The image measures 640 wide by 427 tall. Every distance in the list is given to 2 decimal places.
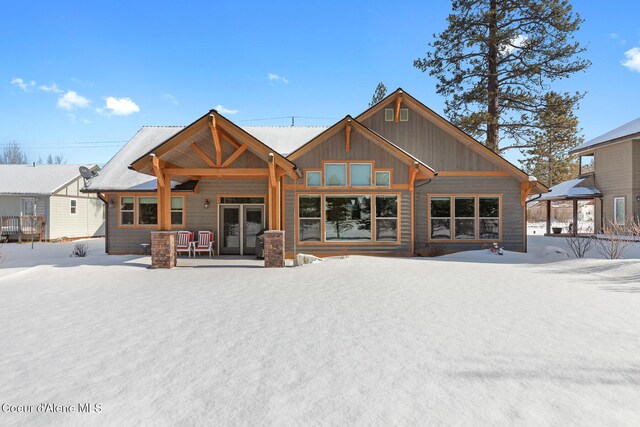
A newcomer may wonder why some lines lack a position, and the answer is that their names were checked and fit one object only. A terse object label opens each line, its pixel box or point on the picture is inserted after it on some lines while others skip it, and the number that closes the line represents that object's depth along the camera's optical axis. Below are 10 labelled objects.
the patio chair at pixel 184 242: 12.44
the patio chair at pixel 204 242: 12.59
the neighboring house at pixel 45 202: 20.70
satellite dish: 15.38
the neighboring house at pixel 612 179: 17.50
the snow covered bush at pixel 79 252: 13.11
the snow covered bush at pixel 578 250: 11.61
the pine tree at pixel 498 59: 19.31
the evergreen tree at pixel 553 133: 19.55
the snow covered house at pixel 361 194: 12.20
